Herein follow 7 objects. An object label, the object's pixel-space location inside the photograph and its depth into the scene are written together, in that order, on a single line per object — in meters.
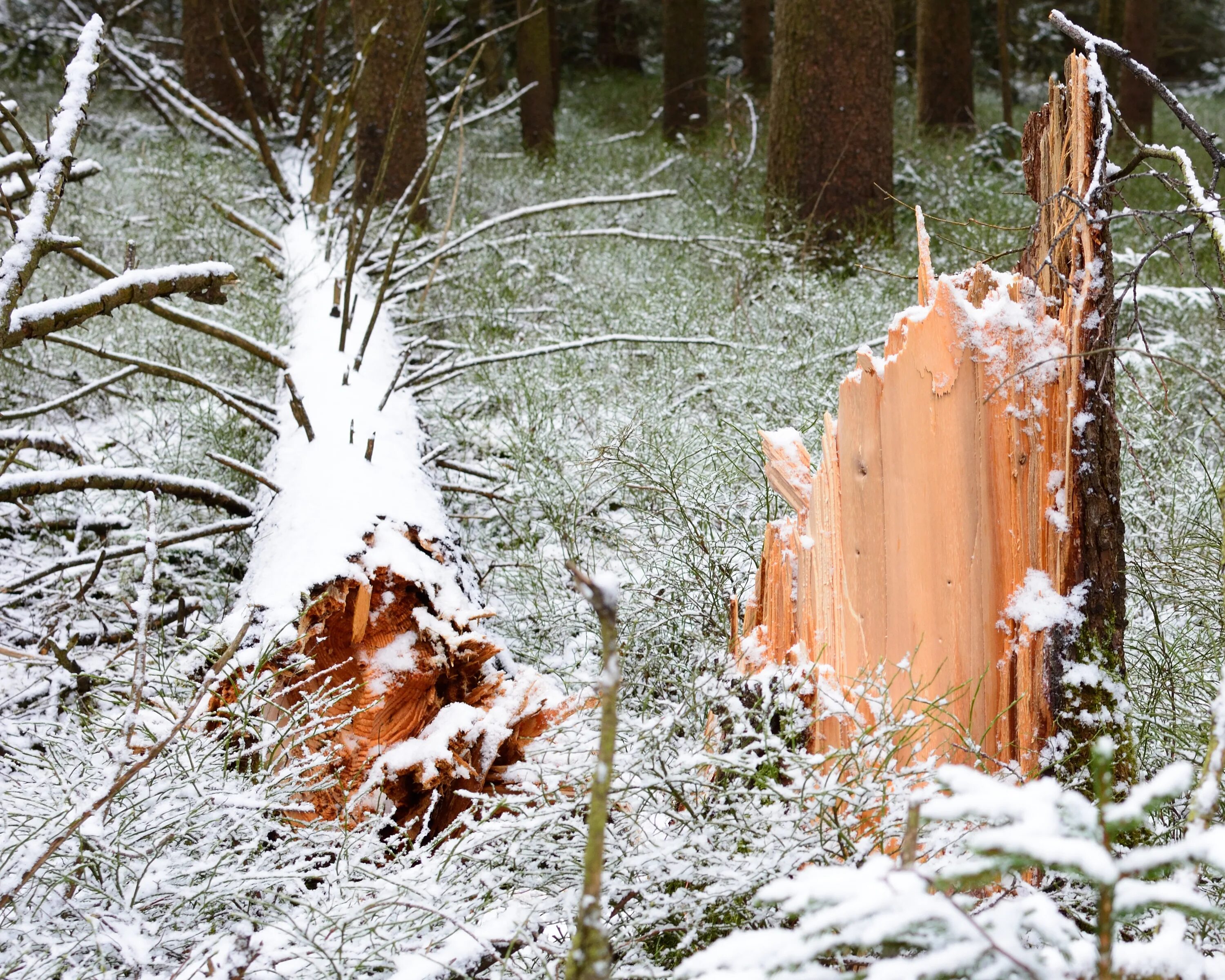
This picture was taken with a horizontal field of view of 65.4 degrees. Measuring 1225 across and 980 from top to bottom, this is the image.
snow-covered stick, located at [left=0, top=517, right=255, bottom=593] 2.90
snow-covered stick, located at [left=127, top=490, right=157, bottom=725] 1.67
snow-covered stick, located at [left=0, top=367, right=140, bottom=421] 3.41
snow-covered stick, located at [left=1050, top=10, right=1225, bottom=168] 1.81
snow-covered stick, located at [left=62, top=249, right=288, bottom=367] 3.22
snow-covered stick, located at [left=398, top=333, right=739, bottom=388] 3.67
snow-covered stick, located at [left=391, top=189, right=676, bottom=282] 4.16
